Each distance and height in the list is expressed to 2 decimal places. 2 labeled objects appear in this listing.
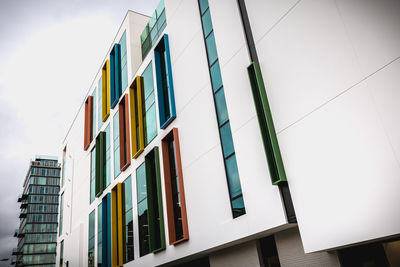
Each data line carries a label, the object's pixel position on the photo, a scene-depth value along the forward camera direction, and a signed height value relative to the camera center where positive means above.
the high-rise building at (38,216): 94.55 +22.55
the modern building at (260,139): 7.58 +3.96
